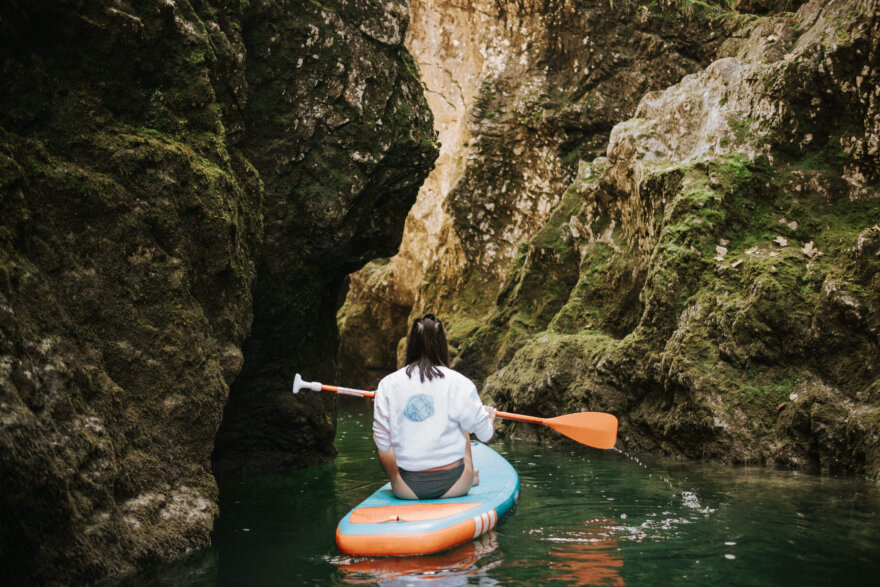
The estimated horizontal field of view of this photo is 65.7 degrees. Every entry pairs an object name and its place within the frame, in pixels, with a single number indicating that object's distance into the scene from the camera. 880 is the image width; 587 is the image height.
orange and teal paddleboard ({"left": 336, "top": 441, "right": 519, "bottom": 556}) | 4.60
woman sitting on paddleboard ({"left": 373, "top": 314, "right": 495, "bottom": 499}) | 5.16
